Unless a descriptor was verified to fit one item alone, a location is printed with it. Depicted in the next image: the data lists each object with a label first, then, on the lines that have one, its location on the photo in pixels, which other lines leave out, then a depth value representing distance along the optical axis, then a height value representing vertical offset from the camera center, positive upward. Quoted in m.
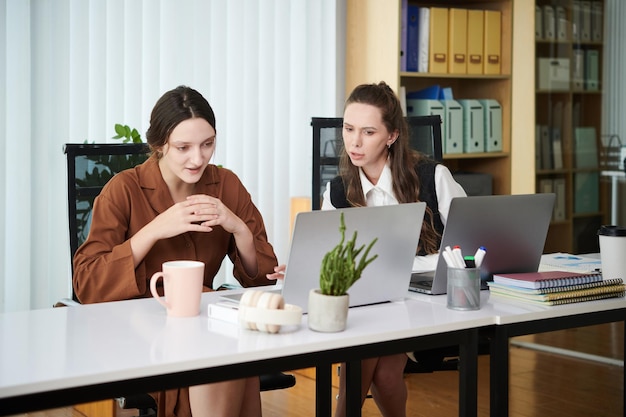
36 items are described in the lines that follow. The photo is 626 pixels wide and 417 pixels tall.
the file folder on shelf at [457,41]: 4.33 +0.78
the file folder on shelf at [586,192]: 4.48 +0.05
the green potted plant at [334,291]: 1.69 -0.17
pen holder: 1.93 -0.19
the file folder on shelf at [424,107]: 4.34 +0.45
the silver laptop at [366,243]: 1.79 -0.10
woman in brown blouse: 2.09 -0.07
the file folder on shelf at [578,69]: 4.44 +0.66
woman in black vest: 2.72 +0.10
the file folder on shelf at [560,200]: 4.55 +0.01
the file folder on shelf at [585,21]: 4.41 +0.89
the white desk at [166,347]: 1.41 -0.26
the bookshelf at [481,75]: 4.26 +0.63
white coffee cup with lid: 2.25 -0.13
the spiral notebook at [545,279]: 2.03 -0.18
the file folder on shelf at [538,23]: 4.44 +0.88
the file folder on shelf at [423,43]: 4.29 +0.75
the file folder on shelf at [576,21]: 4.43 +0.89
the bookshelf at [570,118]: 4.43 +0.42
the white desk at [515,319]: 1.90 -0.26
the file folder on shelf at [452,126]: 4.39 +0.36
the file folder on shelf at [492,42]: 4.45 +0.79
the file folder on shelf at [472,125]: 4.46 +0.38
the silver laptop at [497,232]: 2.03 -0.07
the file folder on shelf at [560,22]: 4.45 +0.89
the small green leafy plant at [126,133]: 3.44 +0.25
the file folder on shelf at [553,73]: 4.47 +0.64
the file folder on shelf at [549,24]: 4.45 +0.88
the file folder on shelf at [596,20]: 4.39 +0.89
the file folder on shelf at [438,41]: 4.27 +0.77
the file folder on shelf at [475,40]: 4.39 +0.79
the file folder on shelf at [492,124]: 4.52 +0.39
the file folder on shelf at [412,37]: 4.27 +0.78
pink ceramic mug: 1.82 -0.18
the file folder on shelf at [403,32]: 4.23 +0.80
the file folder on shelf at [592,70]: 4.40 +0.65
